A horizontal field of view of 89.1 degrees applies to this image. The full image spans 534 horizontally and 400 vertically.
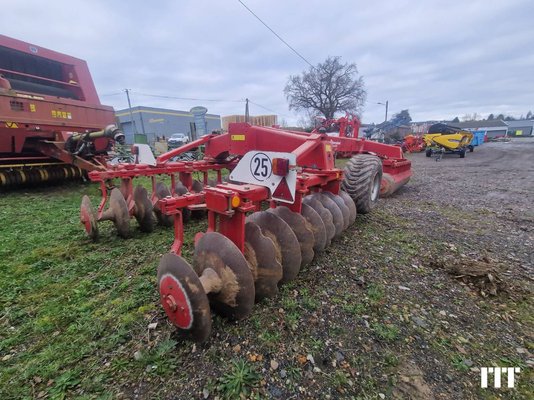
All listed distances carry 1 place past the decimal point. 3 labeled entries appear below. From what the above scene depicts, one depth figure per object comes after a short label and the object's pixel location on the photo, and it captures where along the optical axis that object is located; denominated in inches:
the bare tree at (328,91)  1486.2
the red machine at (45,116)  210.2
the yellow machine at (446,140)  672.2
